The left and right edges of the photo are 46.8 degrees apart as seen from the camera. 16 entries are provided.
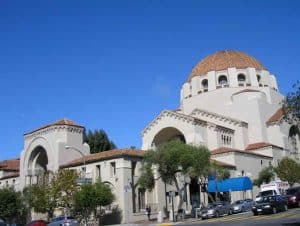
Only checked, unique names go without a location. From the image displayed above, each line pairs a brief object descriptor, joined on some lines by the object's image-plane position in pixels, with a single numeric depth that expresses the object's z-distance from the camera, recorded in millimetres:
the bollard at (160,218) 33319
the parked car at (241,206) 34316
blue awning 39274
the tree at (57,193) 35586
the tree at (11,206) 41985
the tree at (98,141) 59868
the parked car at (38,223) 30239
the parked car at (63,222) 29211
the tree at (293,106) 17687
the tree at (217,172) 37066
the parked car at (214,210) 31922
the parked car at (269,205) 27159
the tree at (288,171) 44842
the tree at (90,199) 33681
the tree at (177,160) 33534
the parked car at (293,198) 31214
